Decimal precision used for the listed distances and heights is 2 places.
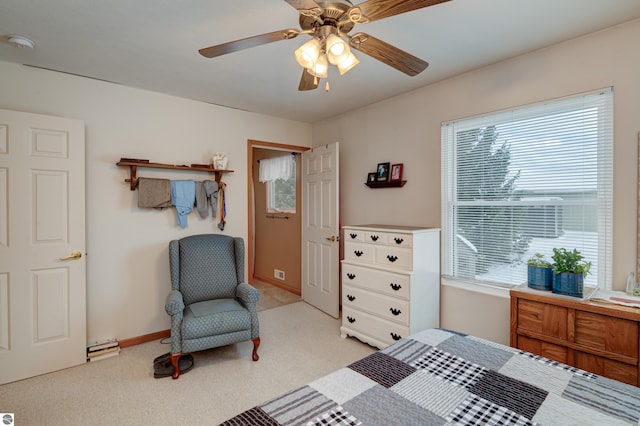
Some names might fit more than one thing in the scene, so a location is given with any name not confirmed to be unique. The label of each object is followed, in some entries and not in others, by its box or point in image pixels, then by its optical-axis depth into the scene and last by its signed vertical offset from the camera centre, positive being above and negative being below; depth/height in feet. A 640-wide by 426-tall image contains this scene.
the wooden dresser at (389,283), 8.54 -2.20
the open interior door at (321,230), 12.17 -0.83
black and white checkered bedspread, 3.06 -2.12
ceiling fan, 4.00 +2.66
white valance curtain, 15.70 +2.31
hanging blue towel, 10.37 +0.46
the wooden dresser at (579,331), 5.42 -2.41
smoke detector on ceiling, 6.88 +3.91
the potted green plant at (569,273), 6.18 -1.30
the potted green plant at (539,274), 6.75 -1.44
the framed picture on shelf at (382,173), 10.94 +1.40
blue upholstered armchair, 7.93 -2.65
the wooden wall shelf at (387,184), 10.44 +0.95
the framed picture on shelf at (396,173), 10.55 +1.34
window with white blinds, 6.75 +0.60
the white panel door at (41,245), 7.75 -0.95
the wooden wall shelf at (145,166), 9.46 +1.47
